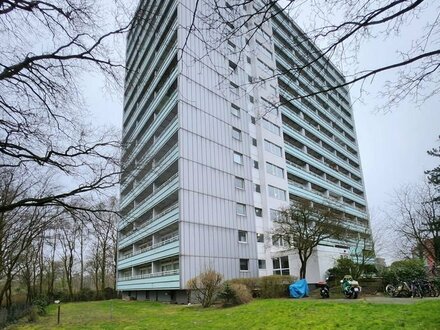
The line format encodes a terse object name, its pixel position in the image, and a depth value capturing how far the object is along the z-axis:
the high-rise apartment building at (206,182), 29.69
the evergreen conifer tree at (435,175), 35.03
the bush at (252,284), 23.00
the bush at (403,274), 20.75
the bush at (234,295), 20.27
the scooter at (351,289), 20.28
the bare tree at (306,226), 28.69
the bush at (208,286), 21.59
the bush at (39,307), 24.85
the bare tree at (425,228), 33.75
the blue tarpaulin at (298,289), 22.70
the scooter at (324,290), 22.19
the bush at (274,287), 22.59
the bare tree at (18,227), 23.44
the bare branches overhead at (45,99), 7.38
